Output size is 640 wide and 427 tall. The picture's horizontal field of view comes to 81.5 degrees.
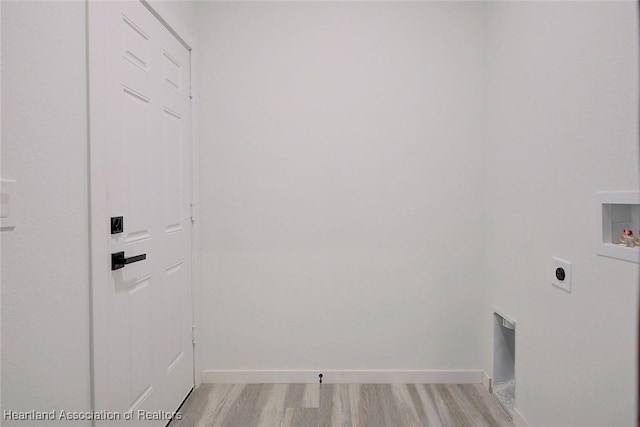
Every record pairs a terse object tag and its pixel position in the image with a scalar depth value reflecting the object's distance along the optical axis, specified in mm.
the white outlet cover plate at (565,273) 1513
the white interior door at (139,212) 1395
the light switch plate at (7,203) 988
